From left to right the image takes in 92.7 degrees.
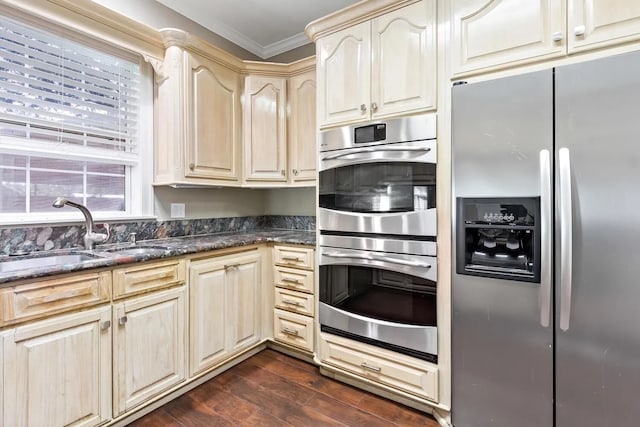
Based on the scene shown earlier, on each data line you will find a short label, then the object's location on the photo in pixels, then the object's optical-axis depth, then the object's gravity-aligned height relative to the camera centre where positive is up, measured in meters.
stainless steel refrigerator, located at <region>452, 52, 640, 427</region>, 1.21 -0.16
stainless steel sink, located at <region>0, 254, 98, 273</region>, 1.54 -0.26
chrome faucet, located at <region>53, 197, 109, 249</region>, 1.81 -0.14
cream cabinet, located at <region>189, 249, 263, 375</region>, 1.97 -0.66
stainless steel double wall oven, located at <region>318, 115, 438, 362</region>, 1.68 -0.13
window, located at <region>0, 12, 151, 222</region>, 1.71 +0.56
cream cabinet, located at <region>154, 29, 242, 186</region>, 2.15 +0.74
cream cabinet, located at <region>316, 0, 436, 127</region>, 1.68 +0.87
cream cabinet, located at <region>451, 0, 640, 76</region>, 1.25 +0.82
